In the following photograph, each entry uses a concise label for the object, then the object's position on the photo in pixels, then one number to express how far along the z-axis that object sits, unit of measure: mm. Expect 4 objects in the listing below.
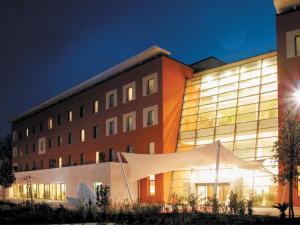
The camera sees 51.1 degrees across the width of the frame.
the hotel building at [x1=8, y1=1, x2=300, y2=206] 20627
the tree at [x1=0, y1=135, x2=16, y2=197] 35315
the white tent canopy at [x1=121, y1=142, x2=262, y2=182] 17474
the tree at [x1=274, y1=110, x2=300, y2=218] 14479
